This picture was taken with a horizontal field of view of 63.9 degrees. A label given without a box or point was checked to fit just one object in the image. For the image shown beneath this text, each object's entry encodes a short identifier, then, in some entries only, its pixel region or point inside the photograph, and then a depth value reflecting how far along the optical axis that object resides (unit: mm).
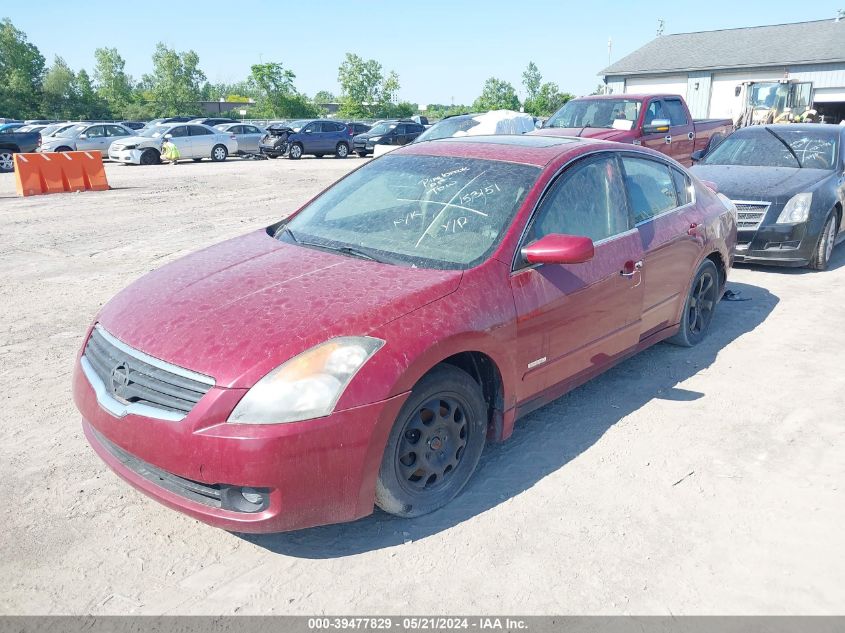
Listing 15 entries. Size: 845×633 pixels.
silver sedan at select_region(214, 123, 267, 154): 28281
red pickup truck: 10945
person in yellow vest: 24922
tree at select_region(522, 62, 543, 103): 103625
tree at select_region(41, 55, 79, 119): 67625
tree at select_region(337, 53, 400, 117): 82875
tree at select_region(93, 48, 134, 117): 86875
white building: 35344
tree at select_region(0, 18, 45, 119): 65438
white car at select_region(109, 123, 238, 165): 24734
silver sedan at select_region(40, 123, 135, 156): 24750
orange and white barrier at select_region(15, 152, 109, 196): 15172
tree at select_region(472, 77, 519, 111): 77750
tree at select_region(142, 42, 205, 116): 80000
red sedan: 2680
